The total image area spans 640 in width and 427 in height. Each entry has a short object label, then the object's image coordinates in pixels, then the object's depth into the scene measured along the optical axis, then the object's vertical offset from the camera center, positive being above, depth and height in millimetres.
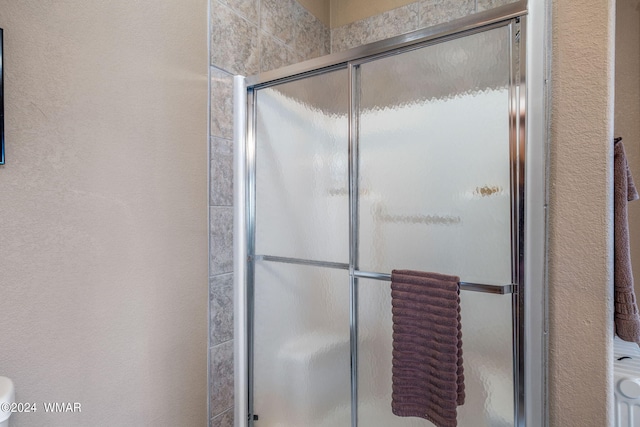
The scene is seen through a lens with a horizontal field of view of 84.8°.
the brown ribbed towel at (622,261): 892 -137
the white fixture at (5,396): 695 -397
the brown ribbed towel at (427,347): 1010 -416
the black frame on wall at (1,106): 853 +252
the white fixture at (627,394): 1159 -617
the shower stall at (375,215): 984 -21
